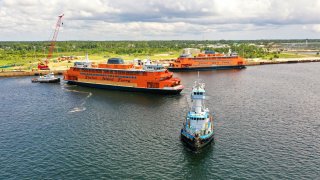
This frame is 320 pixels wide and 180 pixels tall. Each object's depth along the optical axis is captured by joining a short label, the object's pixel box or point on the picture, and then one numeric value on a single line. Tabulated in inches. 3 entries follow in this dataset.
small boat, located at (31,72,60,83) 6314.0
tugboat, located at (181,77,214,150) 2551.7
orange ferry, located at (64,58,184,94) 4940.9
